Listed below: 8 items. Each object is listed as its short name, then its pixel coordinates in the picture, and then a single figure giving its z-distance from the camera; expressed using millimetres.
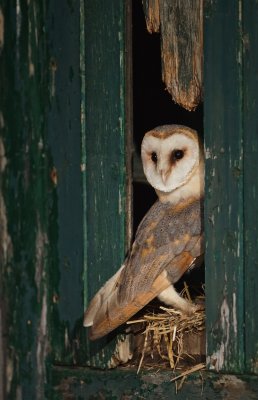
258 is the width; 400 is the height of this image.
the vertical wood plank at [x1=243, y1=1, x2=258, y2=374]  5793
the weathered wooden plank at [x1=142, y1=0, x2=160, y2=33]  6227
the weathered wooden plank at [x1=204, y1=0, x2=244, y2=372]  5852
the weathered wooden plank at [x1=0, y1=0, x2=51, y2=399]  6660
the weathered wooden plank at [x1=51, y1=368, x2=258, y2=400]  5984
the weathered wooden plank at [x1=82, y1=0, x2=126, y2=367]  6324
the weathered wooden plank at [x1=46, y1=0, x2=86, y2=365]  6484
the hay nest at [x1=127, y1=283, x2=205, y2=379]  6422
